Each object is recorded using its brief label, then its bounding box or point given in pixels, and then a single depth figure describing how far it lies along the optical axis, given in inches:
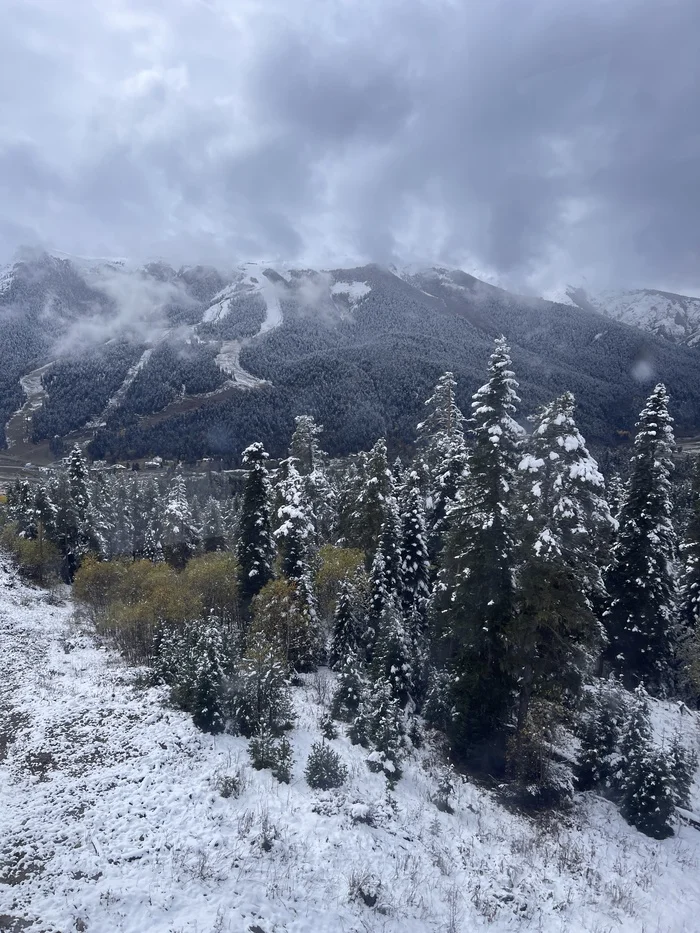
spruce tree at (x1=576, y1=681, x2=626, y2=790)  725.3
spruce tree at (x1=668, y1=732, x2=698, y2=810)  668.1
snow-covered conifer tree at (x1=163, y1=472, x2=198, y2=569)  2281.1
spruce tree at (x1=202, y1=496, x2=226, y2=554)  2317.9
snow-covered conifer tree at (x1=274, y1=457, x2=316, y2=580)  1200.8
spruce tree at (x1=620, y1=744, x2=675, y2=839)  629.9
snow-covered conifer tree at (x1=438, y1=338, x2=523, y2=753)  749.9
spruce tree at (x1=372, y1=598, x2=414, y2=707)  888.9
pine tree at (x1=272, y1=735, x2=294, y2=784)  619.8
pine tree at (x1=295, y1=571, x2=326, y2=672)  1106.7
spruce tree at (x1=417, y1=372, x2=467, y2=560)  1316.4
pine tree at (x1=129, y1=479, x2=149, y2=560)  2369.6
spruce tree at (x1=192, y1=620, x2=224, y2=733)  706.2
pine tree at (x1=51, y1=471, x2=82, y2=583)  1900.8
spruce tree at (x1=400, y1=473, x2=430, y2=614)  1229.1
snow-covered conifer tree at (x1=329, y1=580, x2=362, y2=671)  1069.8
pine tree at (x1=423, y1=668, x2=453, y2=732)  842.2
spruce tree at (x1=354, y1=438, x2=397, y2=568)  1321.4
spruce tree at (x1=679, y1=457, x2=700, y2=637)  1130.0
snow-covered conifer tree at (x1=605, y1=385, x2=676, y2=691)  996.6
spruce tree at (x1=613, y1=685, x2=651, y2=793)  658.2
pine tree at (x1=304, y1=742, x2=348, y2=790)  626.0
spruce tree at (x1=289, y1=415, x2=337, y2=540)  1615.4
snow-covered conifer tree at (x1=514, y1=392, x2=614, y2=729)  677.3
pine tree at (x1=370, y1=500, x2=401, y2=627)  1105.4
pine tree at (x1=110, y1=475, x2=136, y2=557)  2290.0
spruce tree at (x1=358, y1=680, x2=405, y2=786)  697.6
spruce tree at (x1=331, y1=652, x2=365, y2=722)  831.7
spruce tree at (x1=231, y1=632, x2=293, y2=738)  713.6
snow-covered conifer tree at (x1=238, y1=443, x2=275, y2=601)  1243.8
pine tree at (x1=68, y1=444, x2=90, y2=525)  2020.2
